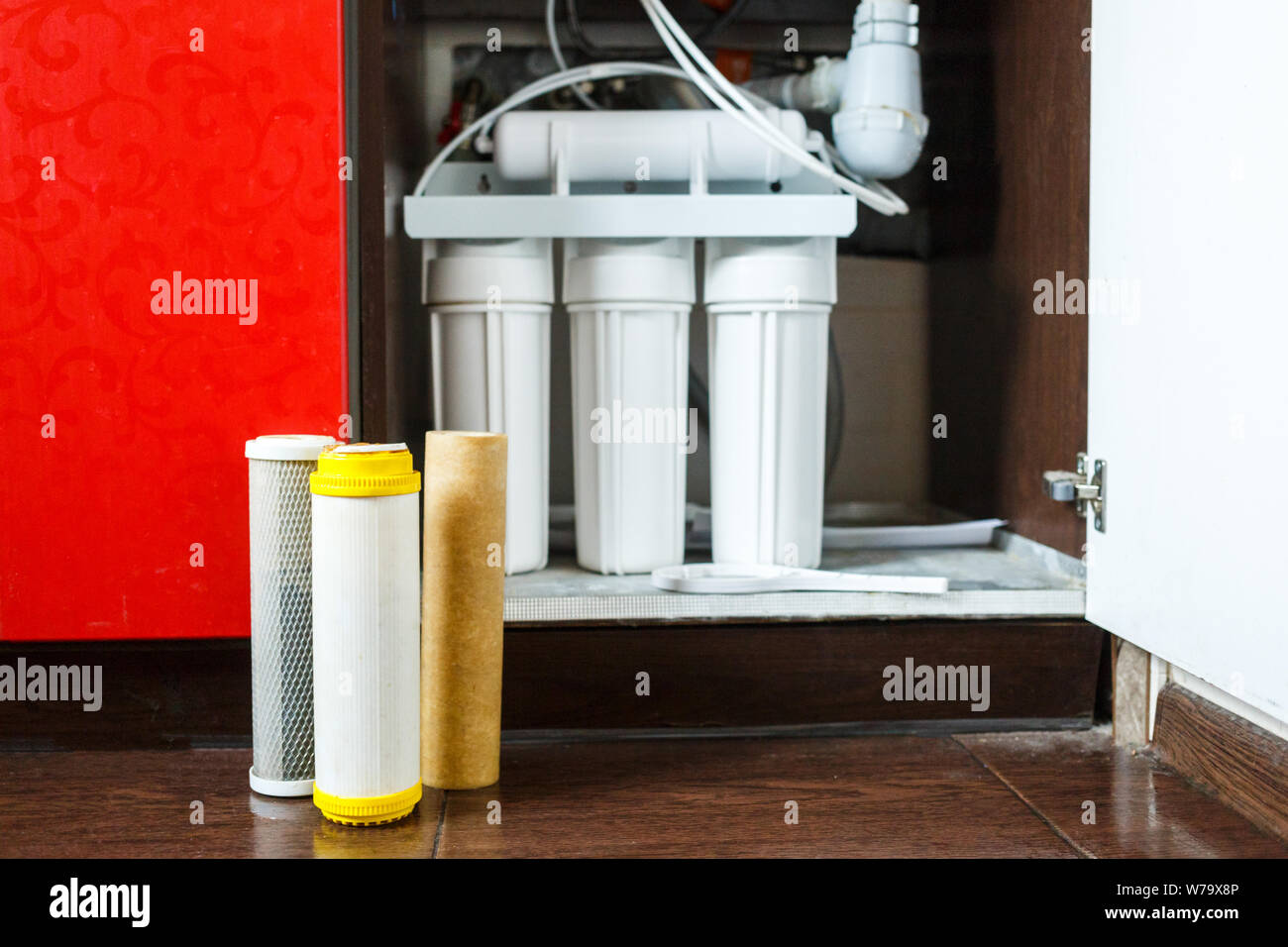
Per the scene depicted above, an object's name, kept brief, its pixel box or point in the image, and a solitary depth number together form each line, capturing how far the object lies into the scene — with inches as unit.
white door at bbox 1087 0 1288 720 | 29.3
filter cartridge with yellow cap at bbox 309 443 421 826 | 30.5
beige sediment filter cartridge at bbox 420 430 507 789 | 33.6
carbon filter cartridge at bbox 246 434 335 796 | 33.0
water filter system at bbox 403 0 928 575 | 42.7
